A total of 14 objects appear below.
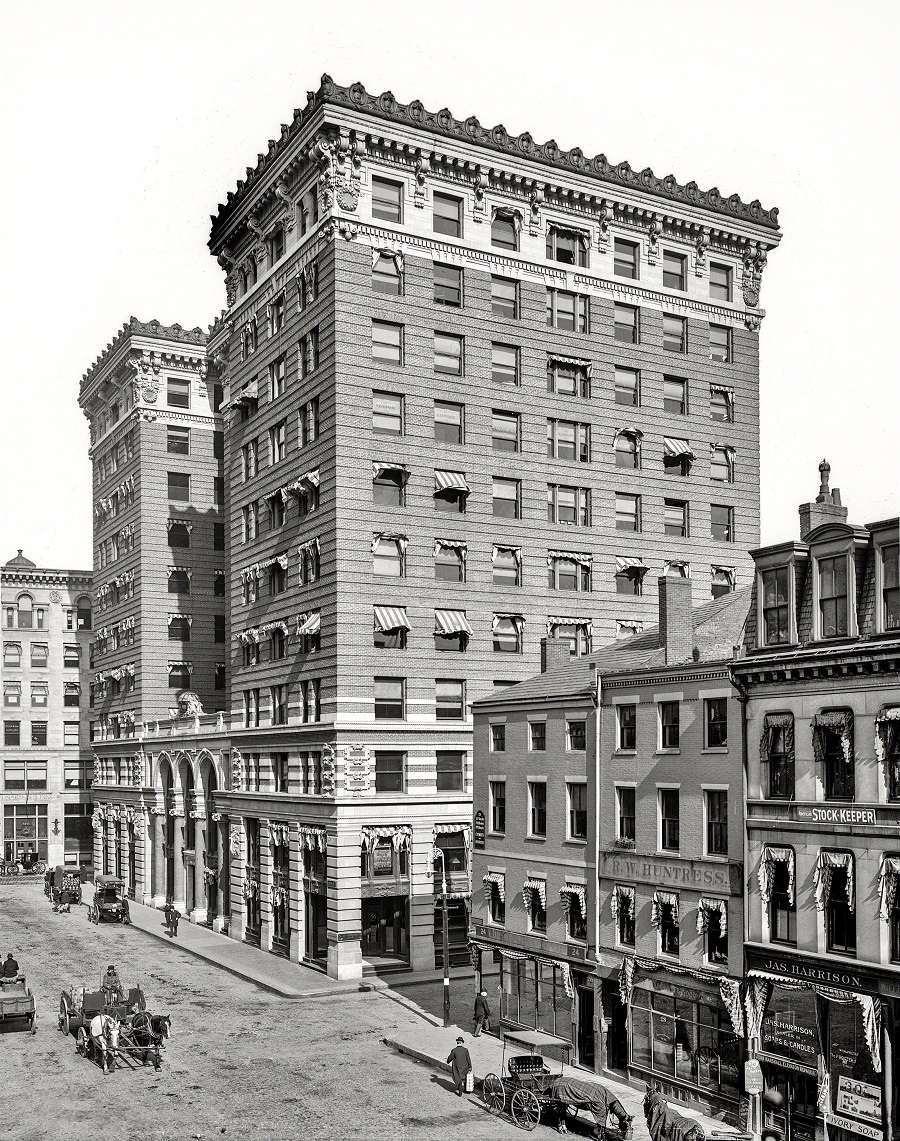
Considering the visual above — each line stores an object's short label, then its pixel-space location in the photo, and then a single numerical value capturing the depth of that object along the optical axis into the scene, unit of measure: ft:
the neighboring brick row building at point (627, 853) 112.78
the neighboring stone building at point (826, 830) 95.35
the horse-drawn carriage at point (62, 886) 257.55
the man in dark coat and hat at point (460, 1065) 115.75
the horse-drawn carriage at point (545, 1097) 100.58
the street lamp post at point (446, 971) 143.02
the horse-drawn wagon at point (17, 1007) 140.15
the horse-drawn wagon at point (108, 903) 239.30
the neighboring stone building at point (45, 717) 354.13
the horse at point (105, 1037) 124.77
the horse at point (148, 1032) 126.00
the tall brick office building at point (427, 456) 184.03
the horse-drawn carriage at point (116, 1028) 125.49
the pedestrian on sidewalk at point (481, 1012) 137.69
